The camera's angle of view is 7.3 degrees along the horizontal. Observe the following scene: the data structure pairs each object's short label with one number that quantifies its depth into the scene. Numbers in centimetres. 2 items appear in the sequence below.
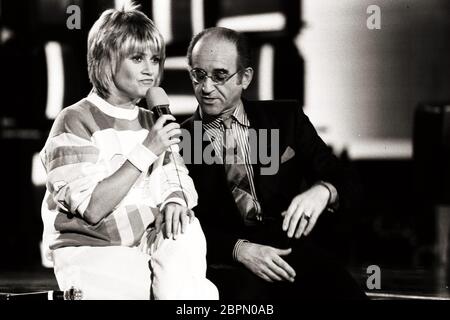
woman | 902
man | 925
